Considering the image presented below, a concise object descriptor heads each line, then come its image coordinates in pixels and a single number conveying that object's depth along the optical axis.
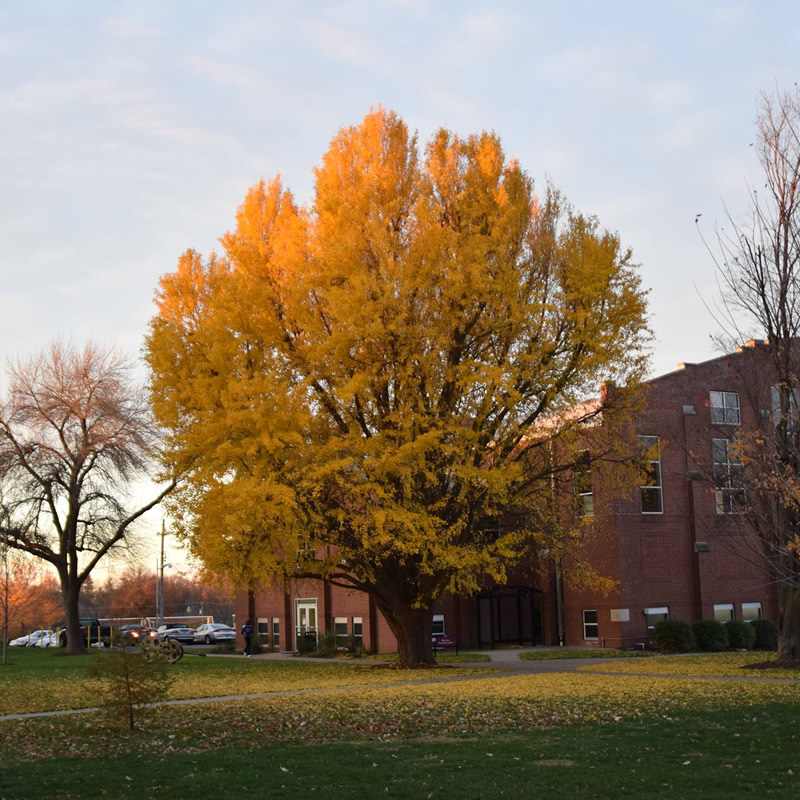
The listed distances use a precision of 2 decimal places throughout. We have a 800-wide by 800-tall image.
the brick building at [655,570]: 38.44
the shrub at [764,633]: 38.47
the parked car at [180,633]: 64.46
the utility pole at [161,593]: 75.73
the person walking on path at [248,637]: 44.44
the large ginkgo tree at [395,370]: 26.05
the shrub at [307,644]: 43.22
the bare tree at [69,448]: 43.81
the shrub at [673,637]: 36.16
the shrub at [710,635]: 36.78
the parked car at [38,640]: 77.12
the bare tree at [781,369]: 24.52
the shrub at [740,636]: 37.69
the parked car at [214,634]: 64.88
